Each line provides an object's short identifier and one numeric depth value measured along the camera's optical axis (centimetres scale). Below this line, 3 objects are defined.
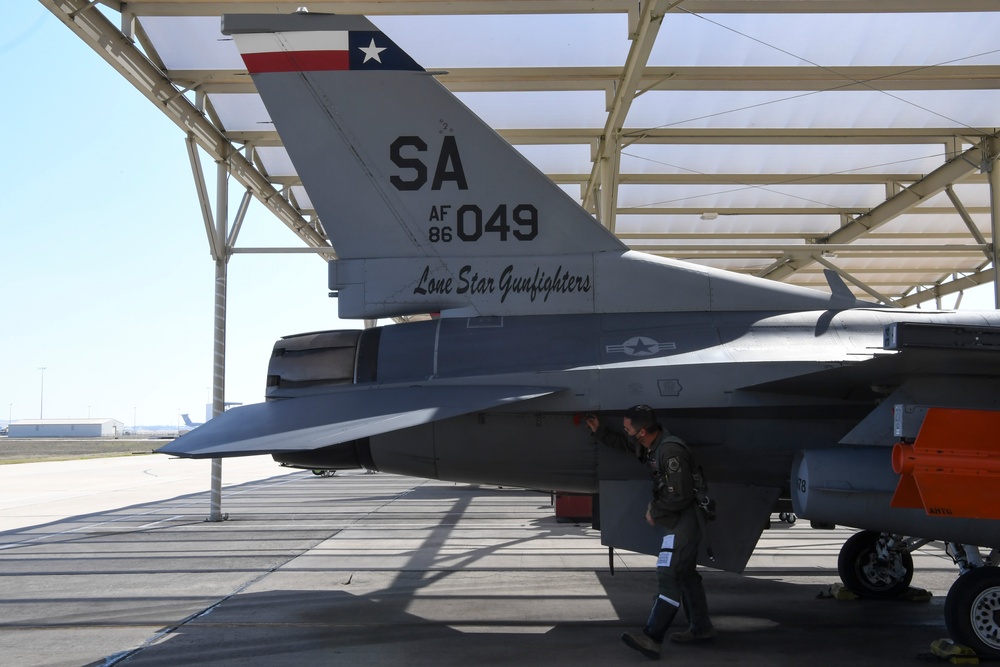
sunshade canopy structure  904
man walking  490
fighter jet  518
